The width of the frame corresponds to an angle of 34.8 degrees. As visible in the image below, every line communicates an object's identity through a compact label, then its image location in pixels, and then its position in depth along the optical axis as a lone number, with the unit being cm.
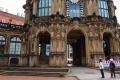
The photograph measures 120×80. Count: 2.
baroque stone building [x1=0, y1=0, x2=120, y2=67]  3344
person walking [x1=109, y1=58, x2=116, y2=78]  1797
